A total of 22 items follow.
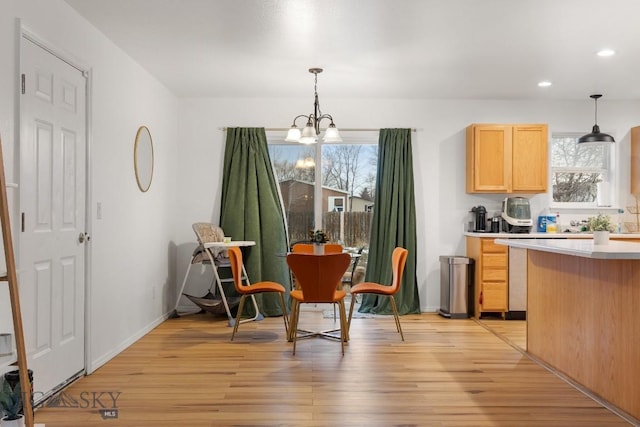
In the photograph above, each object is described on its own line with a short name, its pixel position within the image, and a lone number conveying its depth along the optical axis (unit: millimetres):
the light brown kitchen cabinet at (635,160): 6344
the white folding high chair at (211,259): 5688
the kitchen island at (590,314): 3051
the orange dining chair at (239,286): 4957
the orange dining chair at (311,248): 5551
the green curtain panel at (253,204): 6270
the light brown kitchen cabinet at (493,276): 5953
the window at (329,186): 6645
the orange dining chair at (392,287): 4898
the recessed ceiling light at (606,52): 4509
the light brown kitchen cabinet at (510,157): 6180
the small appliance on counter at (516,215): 6184
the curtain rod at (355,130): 6442
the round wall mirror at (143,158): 4949
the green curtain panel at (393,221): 6332
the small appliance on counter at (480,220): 6277
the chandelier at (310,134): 5001
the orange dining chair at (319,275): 4403
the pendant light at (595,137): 5891
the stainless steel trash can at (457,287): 6074
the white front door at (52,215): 3078
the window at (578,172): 6562
